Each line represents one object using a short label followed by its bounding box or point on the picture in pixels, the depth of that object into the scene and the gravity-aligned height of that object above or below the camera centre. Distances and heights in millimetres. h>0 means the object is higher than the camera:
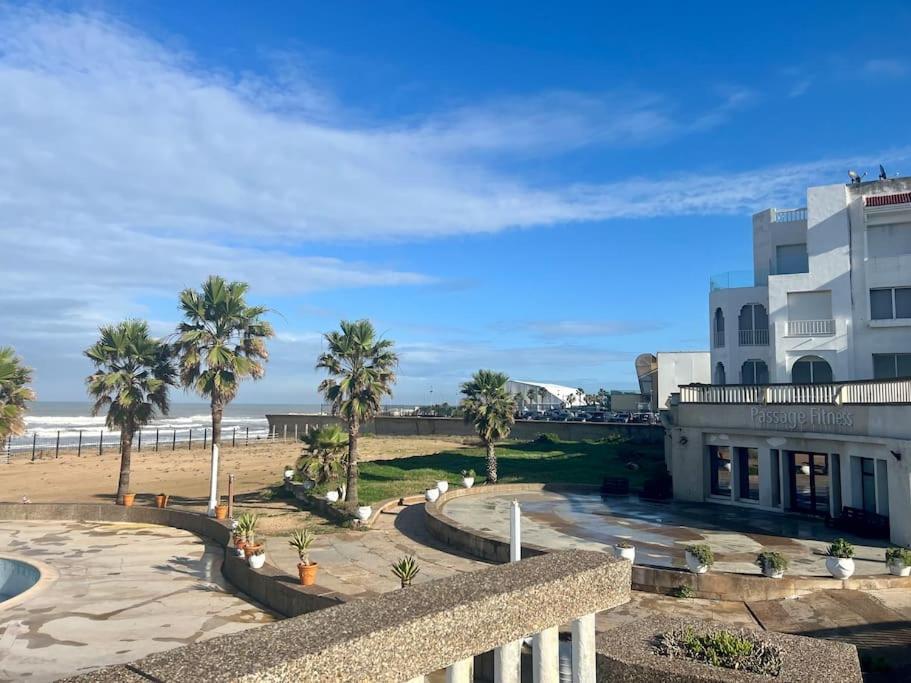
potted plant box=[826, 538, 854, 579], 15672 -3502
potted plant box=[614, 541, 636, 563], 16078 -3440
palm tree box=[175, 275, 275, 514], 30422 +2787
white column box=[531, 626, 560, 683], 5824 -2163
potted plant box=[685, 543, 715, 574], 15711 -3529
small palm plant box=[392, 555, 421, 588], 14633 -3645
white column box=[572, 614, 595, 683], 6113 -2209
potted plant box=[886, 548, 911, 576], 16141 -3640
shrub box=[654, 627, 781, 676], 7446 -2802
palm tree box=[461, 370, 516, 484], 37156 +64
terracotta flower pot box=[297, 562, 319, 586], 16172 -4070
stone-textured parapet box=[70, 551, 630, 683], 3953 -1518
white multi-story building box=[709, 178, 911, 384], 36969 +6692
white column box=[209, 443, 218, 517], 28359 -3483
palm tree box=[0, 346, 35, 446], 28330 +350
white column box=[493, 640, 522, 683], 5477 -2088
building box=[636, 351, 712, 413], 60562 +3597
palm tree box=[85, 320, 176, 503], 32156 +1159
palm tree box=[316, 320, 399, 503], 29484 +1411
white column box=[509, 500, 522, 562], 12836 -2442
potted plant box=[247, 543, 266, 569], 17953 -4153
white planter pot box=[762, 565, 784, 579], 15791 -3833
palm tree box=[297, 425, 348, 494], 30141 -2311
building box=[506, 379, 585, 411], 113375 +2225
